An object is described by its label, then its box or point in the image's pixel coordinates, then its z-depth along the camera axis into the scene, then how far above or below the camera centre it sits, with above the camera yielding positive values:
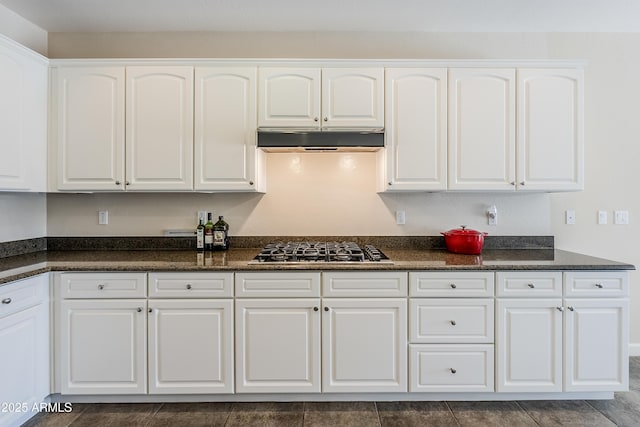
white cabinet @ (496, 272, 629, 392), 2.32 -0.74
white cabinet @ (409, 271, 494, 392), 2.32 -0.69
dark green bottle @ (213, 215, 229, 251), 2.89 -0.19
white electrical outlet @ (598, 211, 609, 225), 3.03 -0.04
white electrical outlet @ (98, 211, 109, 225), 2.97 -0.05
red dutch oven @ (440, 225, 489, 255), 2.67 -0.20
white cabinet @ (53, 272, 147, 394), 2.29 -0.71
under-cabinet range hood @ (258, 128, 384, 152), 2.51 +0.48
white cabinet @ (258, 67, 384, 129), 2.63 +0.77
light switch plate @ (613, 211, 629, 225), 3.03 -0.04
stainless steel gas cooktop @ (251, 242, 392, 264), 2.41 -0.27
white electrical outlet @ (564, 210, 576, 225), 3.04 -0.04
